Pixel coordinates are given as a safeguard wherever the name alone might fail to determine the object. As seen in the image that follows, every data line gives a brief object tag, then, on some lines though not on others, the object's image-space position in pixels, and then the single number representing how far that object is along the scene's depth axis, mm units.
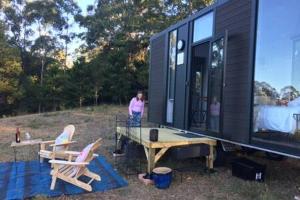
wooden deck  3923
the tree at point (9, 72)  14976
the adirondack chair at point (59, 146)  4279
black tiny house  3350
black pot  3917
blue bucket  3651
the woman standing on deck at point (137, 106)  5969
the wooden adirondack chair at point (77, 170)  3472
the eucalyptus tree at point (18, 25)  17600
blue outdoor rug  3406
